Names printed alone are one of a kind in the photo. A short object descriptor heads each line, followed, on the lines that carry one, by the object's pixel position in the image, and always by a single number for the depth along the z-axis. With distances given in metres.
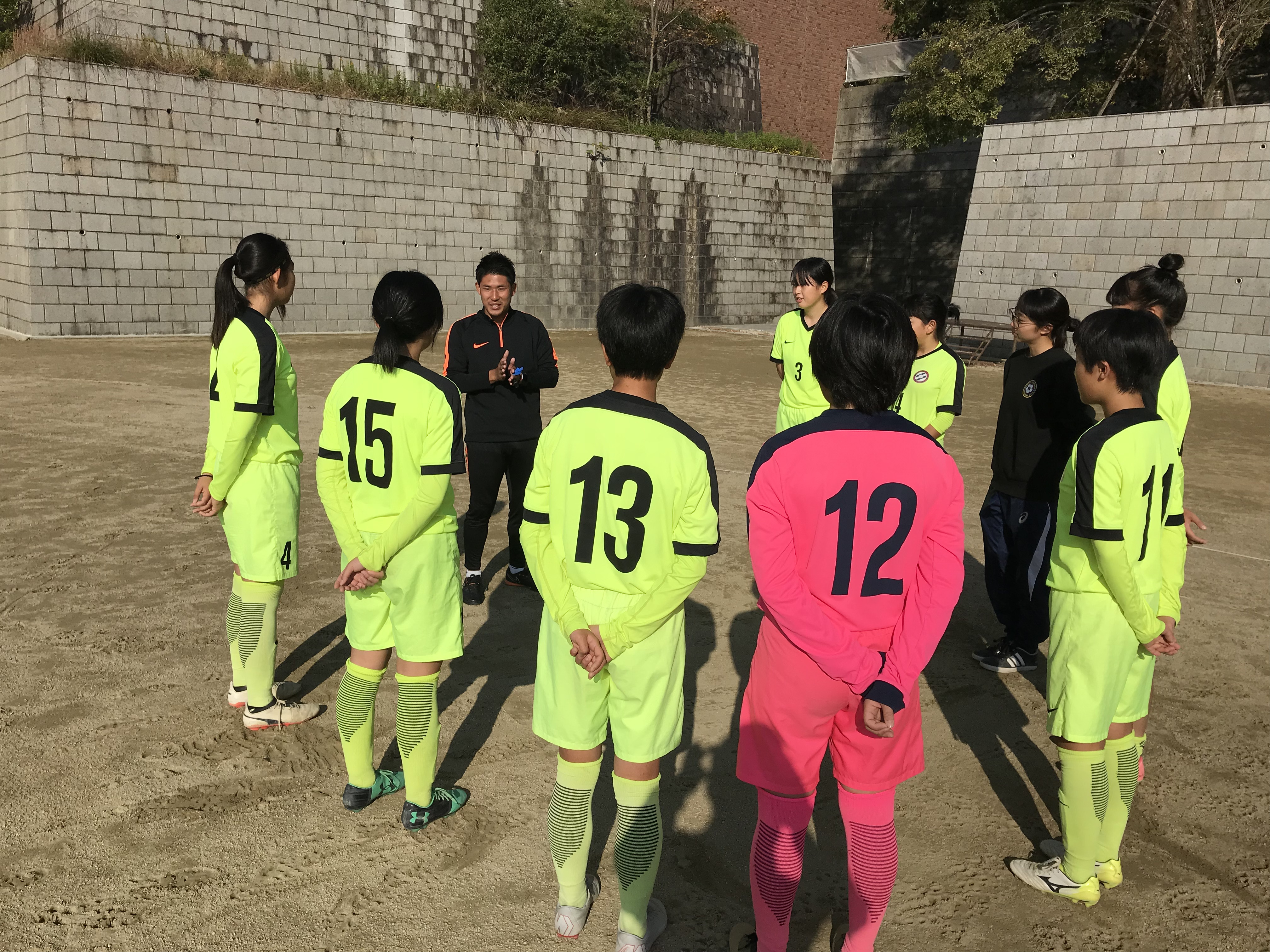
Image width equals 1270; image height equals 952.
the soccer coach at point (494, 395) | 4.84
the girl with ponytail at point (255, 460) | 3.21
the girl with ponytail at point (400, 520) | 2.71
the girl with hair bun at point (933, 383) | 4.54
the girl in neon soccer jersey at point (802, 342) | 4.78
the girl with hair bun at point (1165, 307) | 3.26
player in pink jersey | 2.00
